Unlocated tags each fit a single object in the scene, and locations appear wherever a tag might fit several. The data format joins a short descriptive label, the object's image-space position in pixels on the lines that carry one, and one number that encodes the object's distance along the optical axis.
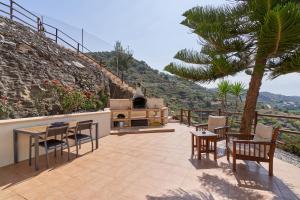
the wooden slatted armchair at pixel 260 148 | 2.45
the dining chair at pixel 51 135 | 2.53
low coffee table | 3.04
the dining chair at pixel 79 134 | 3.06
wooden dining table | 2.48
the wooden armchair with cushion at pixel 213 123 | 3.85
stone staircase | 10.42
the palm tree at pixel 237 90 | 5.02
